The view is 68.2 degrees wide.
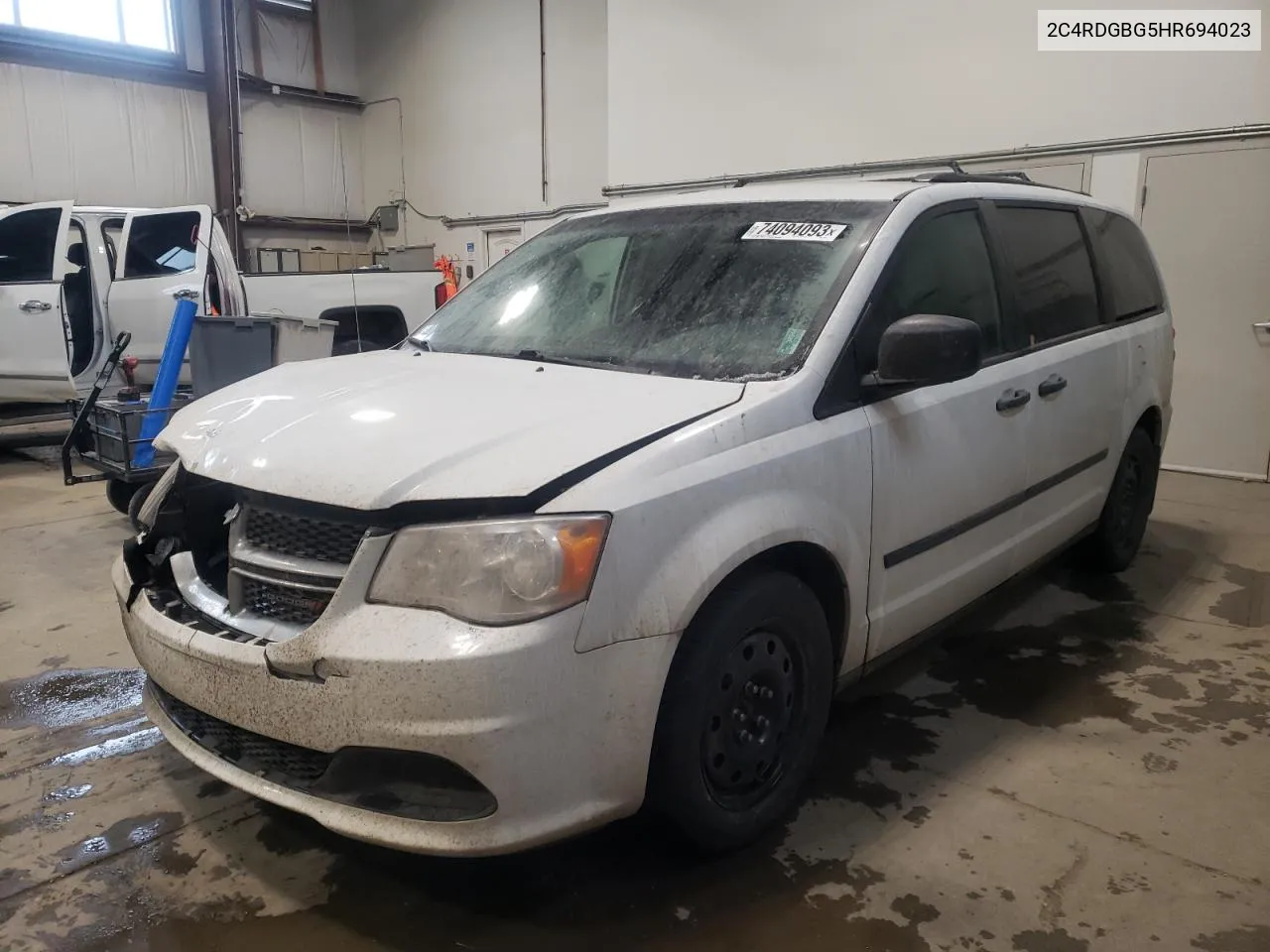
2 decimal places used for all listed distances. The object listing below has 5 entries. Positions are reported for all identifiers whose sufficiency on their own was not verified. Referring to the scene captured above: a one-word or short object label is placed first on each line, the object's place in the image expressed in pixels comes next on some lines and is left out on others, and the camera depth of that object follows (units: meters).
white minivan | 1.74
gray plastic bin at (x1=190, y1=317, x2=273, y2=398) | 5.62
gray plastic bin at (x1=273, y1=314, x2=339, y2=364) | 5.59
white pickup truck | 7.08
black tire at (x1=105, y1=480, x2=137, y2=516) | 5.23
